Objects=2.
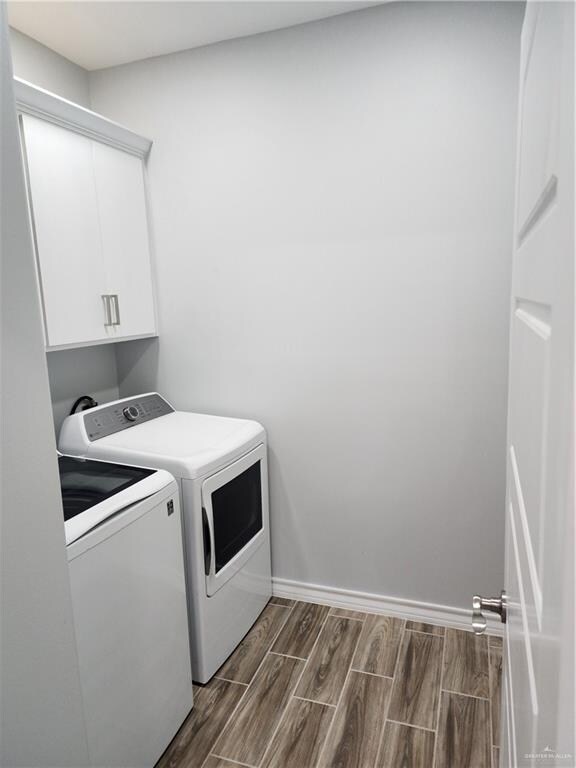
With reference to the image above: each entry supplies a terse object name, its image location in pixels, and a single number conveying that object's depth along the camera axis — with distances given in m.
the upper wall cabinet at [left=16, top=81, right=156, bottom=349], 1.82
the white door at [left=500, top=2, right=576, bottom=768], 0.34
